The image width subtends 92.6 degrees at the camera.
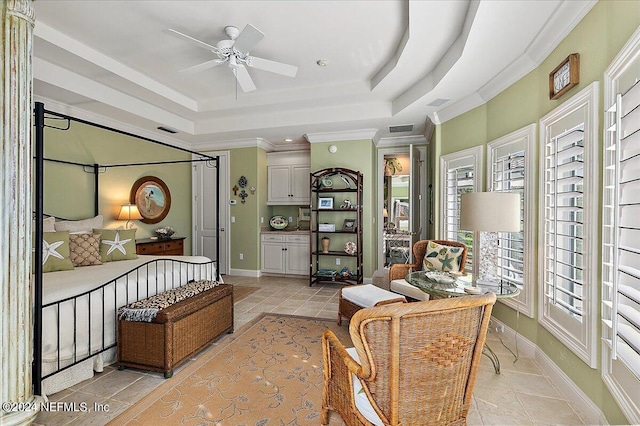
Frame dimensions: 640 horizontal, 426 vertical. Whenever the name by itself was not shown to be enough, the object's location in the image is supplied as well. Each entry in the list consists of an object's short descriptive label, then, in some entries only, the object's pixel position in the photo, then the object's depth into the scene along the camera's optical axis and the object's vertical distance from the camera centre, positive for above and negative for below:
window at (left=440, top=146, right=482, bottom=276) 3.58 +0.36
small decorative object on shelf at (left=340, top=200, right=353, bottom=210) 5.34 +0.12
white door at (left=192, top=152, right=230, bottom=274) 6.21 +0.03
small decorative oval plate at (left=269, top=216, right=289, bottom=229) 6.23 -0.23
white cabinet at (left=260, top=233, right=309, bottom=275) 5.88 -0.82
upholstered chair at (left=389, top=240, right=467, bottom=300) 3.42 -0.67
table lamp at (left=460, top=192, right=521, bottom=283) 2.42 -0.01
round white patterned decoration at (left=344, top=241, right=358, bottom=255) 5.26 -0.62
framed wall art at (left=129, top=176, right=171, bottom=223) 5.05 +0.23
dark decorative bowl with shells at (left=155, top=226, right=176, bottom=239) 5.21 -0.36
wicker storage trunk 2.33 -1.01
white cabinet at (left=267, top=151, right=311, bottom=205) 6.15 +0.69
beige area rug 1.90 -1.28
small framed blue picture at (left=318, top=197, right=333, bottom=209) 5.45 +0.16
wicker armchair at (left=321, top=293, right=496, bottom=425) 1.23 -0.64
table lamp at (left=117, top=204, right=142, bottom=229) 4.61 -0.03
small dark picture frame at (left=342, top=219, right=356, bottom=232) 5.43 -0.24
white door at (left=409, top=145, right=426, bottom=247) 4.58 +0.26
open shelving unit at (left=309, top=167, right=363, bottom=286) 5.22 -0.18
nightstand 4.70 -0.57
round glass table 2.32 -0.60
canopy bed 1.78 -0.62
